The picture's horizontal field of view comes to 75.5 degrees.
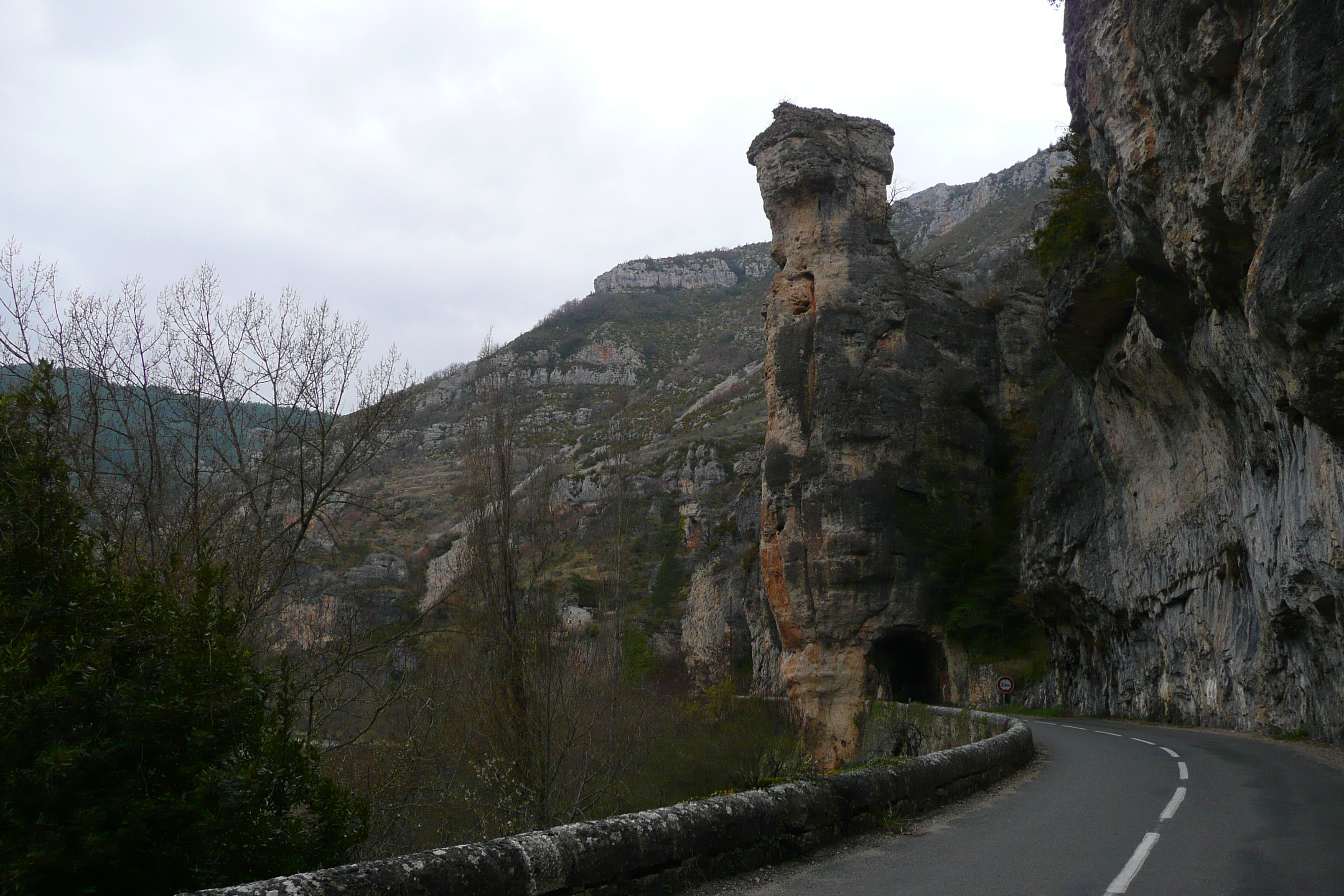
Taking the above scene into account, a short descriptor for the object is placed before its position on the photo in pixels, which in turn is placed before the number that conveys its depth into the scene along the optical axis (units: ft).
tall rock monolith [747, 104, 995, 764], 103.04
